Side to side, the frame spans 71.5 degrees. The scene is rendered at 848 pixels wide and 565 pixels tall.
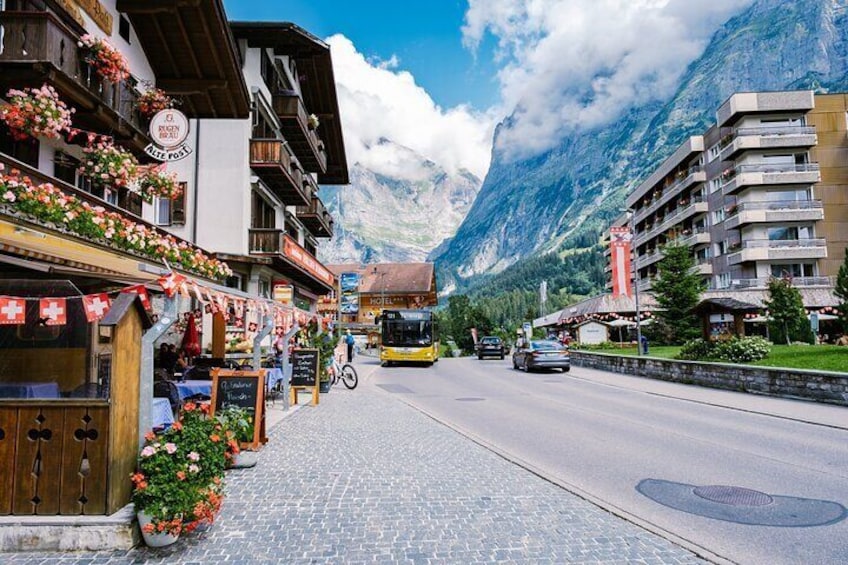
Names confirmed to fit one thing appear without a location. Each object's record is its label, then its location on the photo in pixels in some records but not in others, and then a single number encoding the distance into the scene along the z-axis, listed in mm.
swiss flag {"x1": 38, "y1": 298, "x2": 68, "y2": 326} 5668
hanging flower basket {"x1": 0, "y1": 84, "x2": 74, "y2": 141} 9727
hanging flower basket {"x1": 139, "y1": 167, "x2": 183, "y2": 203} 13156
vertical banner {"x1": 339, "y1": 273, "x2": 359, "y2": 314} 38688
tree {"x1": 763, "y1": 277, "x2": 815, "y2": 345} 33938
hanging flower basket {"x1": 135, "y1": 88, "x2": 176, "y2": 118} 13797
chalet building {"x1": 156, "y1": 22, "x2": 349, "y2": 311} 23406
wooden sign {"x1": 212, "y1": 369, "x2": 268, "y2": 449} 9219
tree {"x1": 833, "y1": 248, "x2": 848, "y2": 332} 21834
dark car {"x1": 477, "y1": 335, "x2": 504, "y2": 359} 43219
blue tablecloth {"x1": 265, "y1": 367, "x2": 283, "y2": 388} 14000
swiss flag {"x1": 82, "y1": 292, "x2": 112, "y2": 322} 5652
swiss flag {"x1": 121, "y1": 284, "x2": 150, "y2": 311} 5605
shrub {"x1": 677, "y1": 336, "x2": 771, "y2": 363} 21547
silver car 27828
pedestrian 31553
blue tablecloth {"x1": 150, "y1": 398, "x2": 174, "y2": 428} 8062
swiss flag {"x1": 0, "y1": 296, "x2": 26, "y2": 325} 5805
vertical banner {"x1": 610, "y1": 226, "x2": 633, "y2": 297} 29516
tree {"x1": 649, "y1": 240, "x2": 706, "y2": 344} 39844
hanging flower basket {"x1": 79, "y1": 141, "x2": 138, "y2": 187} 11758
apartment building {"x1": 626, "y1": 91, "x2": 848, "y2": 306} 51156
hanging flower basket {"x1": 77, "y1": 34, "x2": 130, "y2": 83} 11854
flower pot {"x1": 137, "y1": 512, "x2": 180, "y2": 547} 4781
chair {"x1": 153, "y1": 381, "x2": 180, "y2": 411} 9385
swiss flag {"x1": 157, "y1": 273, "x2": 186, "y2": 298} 6789
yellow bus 33094
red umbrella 15500
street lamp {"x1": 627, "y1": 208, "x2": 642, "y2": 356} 28447
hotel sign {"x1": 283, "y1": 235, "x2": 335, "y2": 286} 25120
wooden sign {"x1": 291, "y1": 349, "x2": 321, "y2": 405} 15133
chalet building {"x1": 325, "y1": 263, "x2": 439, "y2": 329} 81438
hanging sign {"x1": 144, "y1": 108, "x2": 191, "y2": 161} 12812
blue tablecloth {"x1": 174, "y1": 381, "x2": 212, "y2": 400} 10820
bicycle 19781
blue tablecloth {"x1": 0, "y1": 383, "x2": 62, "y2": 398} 5199
